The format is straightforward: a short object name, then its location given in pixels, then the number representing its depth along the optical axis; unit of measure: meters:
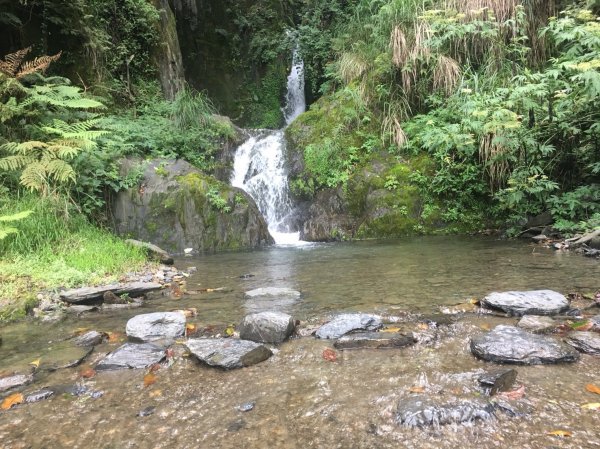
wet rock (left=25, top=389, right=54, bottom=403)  2.18
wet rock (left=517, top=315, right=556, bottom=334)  2.69
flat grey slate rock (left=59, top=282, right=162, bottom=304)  3.88
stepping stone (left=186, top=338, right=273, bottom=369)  2.48
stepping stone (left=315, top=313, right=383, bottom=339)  2.86
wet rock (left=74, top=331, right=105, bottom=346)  2.95
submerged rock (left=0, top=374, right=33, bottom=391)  2.33
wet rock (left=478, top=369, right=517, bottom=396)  1.98
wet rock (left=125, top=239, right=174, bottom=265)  5.64
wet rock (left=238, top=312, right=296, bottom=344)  2.83
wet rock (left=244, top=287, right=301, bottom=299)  4.00
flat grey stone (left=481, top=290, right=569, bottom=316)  3.00
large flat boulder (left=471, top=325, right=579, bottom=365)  2.25
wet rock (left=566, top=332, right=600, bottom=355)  2.35
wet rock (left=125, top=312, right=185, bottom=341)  3.00
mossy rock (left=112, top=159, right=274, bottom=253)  7.25
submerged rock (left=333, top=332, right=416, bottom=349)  2.62
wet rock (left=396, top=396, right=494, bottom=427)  1.78
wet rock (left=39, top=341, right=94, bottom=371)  2.62
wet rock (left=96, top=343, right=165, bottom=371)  2.55
